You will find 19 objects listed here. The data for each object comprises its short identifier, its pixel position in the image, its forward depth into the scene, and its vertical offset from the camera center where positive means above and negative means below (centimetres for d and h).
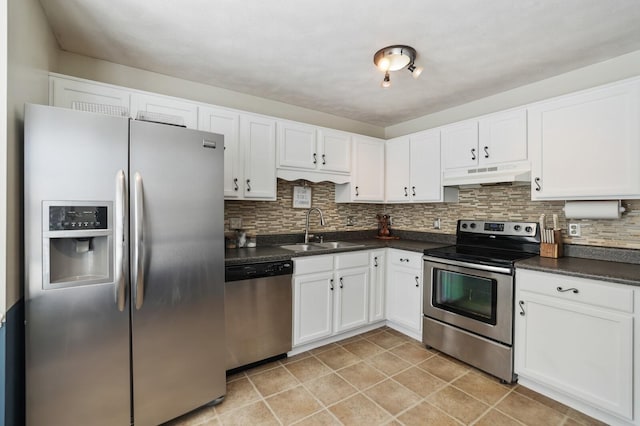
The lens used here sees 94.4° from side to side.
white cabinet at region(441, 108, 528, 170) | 246 +64
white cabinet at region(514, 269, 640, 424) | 172 -83
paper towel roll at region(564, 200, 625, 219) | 210 +2
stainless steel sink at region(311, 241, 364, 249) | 306 -35
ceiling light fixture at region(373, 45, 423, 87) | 205 +109
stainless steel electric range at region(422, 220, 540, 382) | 221 -68
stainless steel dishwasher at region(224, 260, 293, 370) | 223 -80
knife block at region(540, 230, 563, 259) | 234 -29
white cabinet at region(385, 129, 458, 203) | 309 +46
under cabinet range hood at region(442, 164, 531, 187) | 242 +32
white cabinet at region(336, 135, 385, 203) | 337 +43
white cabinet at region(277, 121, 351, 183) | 284 +60
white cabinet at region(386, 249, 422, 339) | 287 -81
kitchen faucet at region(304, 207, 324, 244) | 323 -18
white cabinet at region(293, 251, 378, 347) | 259 -79
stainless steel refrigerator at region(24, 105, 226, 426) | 141 -31
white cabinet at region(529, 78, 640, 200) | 194 +48
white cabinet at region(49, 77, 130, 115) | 191 +80
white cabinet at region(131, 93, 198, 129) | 218 +80
